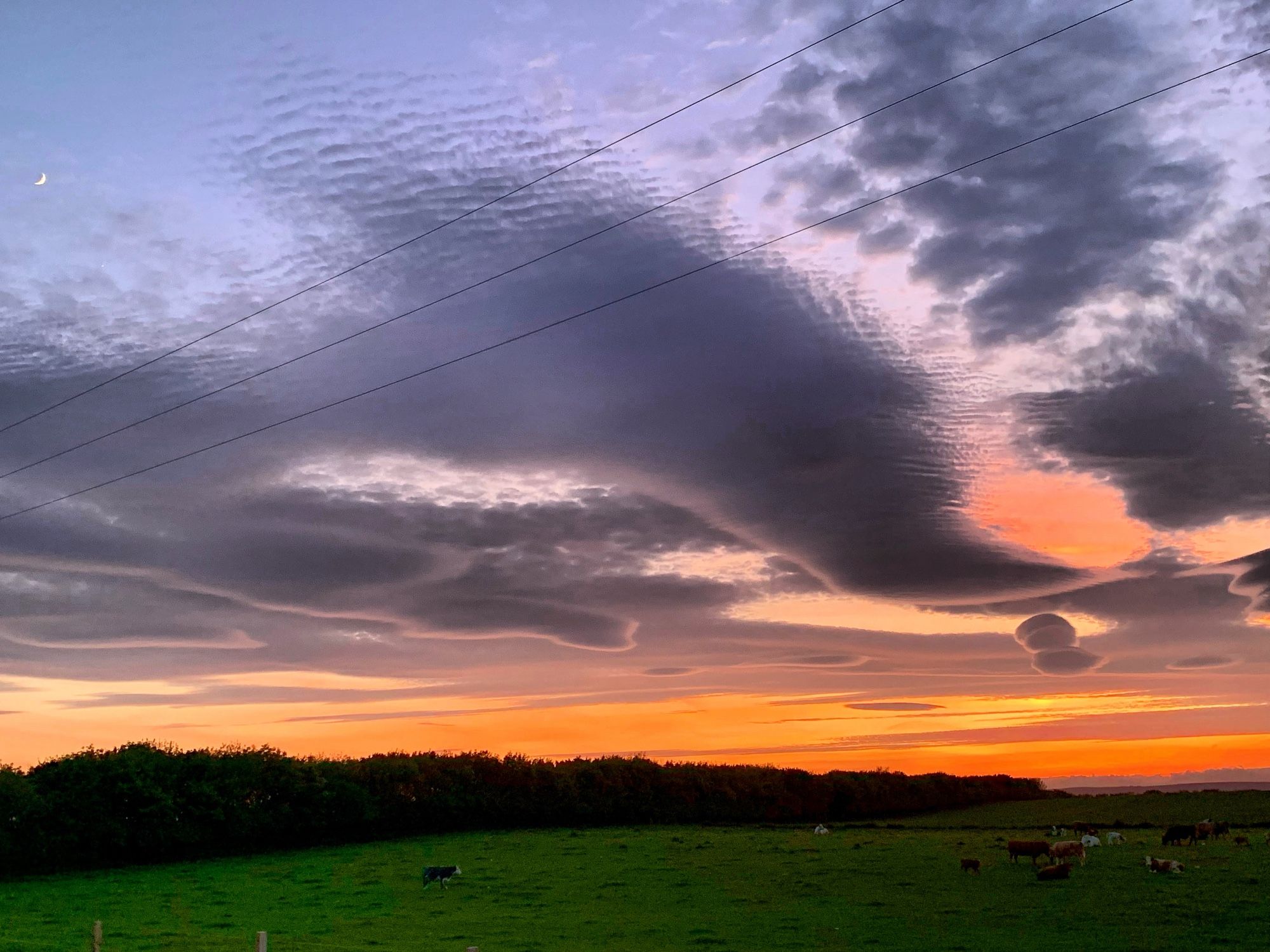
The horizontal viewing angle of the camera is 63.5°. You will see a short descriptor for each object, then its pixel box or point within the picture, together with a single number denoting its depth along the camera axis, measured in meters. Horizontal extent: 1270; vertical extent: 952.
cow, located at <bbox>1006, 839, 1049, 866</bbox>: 46.51
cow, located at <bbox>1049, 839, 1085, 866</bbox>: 45.78
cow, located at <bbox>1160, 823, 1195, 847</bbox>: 56.78
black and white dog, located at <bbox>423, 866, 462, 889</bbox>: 44.50
